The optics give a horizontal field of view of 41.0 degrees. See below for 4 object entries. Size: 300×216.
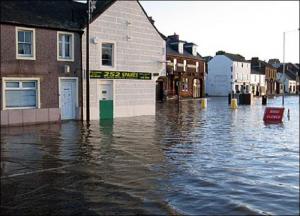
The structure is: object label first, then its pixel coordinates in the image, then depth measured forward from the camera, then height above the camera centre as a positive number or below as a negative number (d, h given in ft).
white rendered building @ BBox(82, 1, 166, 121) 84.23 +7.10
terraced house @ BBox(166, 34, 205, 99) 194.39 +11.34
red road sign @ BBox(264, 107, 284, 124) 82.33 -4.67
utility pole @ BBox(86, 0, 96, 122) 79.30 +7.51
